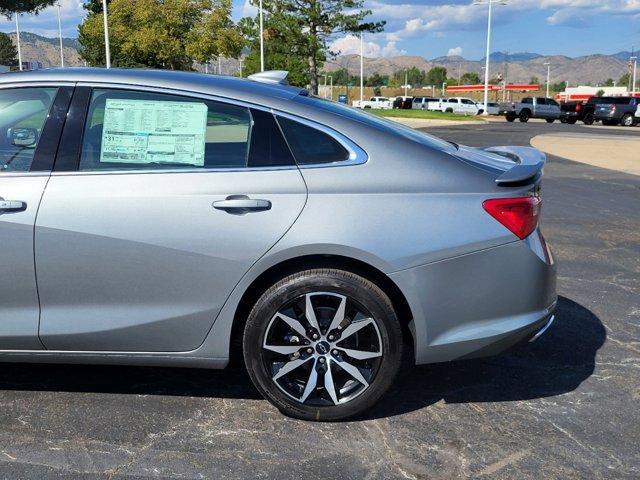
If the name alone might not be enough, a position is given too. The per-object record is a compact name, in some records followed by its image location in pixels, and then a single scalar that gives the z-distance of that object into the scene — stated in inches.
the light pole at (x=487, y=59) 2245.3
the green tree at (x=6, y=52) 4375.2
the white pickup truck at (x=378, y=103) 3152.1
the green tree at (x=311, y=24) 2074.3
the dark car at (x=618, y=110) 1536.7
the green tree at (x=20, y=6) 1707.4
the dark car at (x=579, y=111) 1625.2
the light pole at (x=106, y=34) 1656.7
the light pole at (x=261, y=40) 2054.1
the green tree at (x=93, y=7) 2945.9
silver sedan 130.9
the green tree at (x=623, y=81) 5844.0
